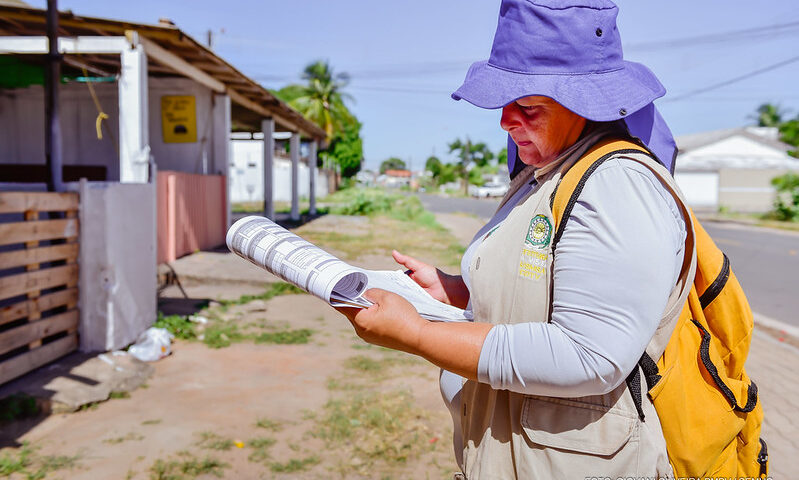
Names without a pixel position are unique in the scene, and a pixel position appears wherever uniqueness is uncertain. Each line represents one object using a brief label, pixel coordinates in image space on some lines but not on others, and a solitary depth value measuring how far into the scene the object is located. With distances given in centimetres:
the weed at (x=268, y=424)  382
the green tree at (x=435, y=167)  8331
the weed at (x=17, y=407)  376
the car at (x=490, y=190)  5069
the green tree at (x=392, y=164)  14300
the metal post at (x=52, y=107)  477
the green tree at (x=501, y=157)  7715
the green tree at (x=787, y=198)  2395
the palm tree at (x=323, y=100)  3834
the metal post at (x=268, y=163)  1546
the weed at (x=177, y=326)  577
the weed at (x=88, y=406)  403
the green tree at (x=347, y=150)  4531
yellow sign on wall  1055
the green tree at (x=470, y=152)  7589
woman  104
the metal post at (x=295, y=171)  1952
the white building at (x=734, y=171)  3578
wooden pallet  412
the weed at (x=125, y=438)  355
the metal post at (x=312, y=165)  2222
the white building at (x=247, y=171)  2834
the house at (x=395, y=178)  11181
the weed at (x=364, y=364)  498
